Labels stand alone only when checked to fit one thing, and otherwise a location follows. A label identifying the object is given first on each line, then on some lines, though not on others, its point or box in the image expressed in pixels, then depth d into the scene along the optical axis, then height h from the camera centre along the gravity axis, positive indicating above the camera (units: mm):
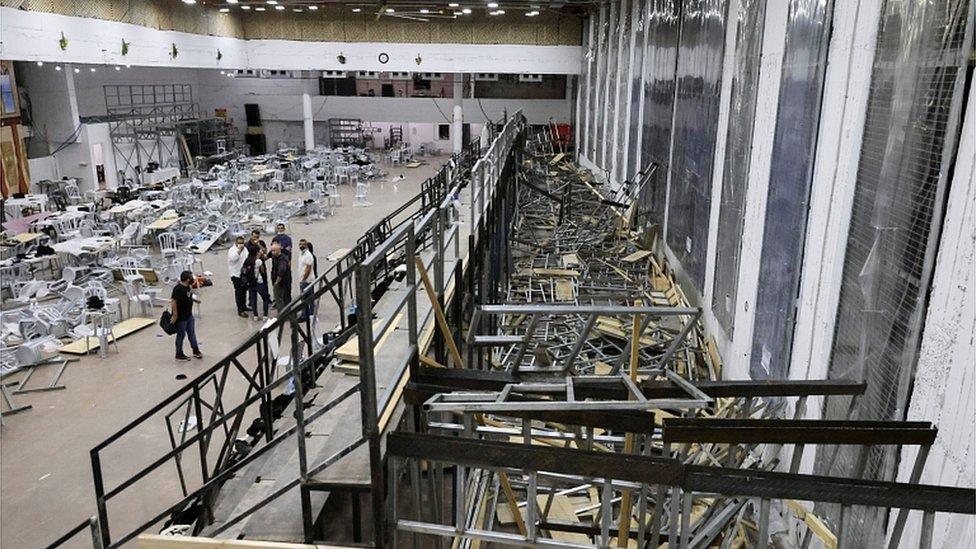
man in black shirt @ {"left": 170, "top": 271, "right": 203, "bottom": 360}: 10784 -3119
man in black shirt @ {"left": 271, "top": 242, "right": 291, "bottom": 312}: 12117 -2877
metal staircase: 4062 -2612
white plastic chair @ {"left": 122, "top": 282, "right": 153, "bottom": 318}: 13308 -3639
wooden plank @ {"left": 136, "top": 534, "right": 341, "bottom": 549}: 4016 -2497
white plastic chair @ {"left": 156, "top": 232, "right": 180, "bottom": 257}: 16984 -3370
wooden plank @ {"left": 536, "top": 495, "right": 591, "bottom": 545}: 5809 -3416
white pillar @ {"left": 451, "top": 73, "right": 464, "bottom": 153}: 34062 -97
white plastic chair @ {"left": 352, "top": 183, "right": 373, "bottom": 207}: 24620 -3070
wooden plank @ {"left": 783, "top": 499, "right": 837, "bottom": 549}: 4480 -2776
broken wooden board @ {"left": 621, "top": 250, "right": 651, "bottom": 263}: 12869 -2685
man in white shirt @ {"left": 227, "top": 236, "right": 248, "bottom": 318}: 12977 -3023
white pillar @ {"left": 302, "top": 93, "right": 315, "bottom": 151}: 34094 -548
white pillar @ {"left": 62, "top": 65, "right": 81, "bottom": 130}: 23875 +389
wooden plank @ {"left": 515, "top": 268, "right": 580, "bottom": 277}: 11796 -2731
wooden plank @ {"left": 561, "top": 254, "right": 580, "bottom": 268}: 12609 -2716
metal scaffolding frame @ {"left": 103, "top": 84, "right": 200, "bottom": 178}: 28250 -571
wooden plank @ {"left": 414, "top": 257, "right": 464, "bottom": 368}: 5047 -1459
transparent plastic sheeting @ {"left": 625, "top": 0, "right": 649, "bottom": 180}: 16734 +464
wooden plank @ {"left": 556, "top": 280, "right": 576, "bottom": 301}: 10750 -2825
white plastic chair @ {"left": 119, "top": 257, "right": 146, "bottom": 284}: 14031 -3438
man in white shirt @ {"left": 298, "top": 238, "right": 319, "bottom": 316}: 12688 -2801
